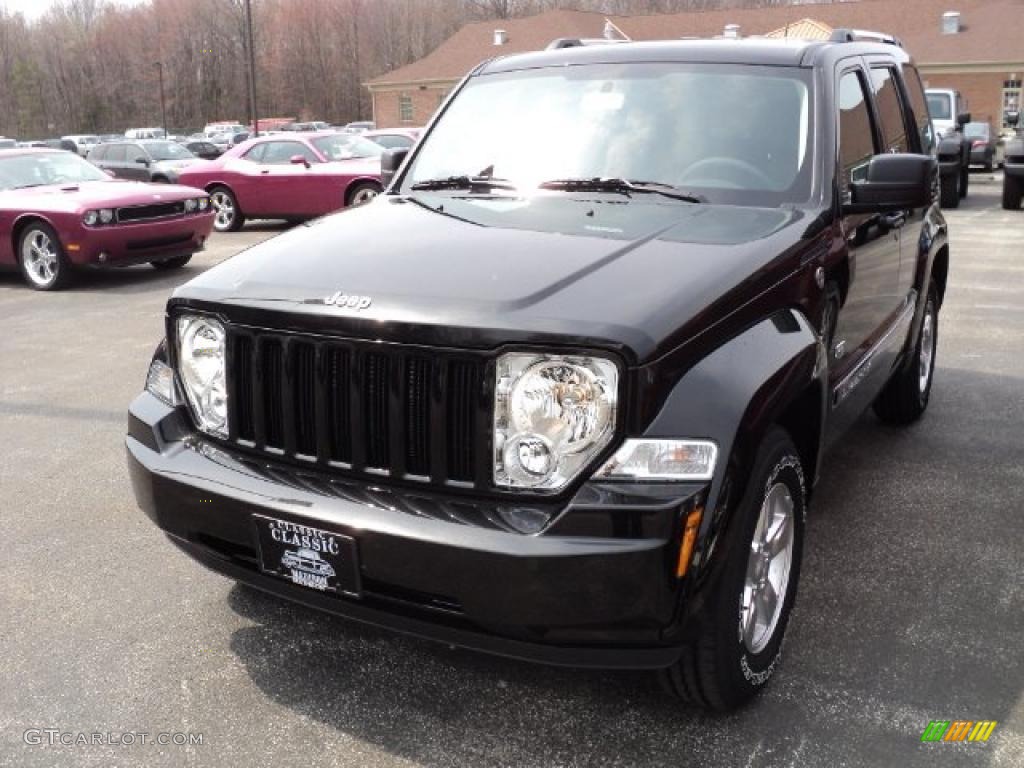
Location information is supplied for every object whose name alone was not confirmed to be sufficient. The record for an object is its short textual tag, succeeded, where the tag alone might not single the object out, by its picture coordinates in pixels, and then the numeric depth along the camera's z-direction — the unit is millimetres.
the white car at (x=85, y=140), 51803
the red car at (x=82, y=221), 10562
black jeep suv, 2416
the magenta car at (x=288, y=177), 15500
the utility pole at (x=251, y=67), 44844
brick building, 45125
